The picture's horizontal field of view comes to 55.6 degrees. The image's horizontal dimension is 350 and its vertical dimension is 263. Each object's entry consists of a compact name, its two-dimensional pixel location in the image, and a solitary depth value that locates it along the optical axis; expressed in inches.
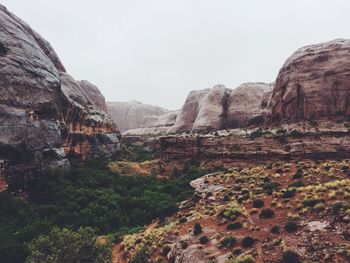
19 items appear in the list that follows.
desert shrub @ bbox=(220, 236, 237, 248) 1047.6
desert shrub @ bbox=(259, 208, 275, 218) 1210.3
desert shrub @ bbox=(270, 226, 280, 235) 1073.5
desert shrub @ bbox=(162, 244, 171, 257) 1174.3
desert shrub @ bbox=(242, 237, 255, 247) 1021.8
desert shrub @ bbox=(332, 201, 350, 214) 1081.7
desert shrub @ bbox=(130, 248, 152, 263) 978.7
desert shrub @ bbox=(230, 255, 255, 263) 912.8
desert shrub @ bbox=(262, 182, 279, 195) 1499.0
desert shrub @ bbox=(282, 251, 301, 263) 871.7
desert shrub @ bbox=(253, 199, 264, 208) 1329.8
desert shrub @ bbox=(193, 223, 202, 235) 1211.0
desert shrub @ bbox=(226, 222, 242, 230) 1180.2
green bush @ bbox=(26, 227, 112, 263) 853.8
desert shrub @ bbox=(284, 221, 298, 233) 1061.1
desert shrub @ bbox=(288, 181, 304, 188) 1519.1
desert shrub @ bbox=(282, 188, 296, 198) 1357.0
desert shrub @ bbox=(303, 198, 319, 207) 1203.2
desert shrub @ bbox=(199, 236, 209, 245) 1114.2
